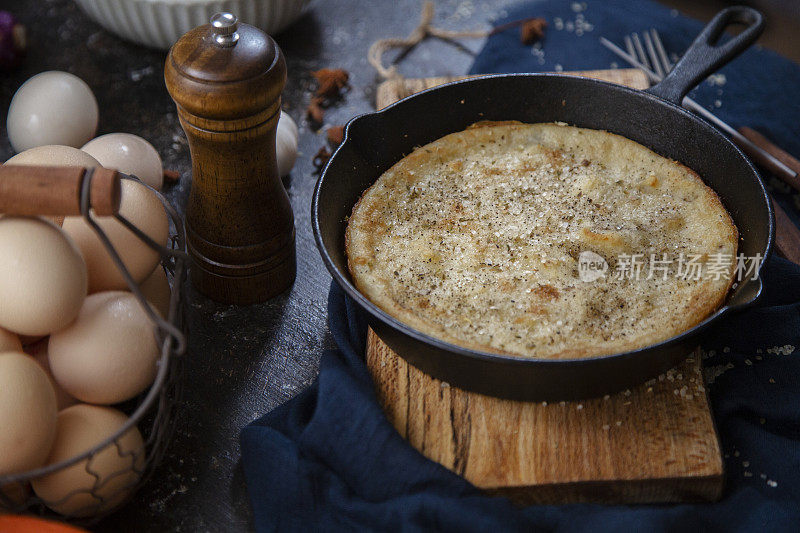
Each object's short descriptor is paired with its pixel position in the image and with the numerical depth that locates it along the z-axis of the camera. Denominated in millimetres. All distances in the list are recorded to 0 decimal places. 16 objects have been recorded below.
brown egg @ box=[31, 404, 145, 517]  742
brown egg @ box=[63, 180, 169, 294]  779
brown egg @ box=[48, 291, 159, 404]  753
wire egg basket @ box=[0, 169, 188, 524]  726
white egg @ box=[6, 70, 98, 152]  917
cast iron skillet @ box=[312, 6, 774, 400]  777
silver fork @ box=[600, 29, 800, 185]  949
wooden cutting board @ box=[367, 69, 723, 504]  776
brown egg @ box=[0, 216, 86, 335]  735
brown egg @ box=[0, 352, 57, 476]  722
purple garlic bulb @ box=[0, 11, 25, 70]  1011
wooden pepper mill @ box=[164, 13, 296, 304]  790
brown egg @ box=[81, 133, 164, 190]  879
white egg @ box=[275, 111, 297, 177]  934
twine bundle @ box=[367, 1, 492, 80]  1059
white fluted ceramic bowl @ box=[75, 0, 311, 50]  992
